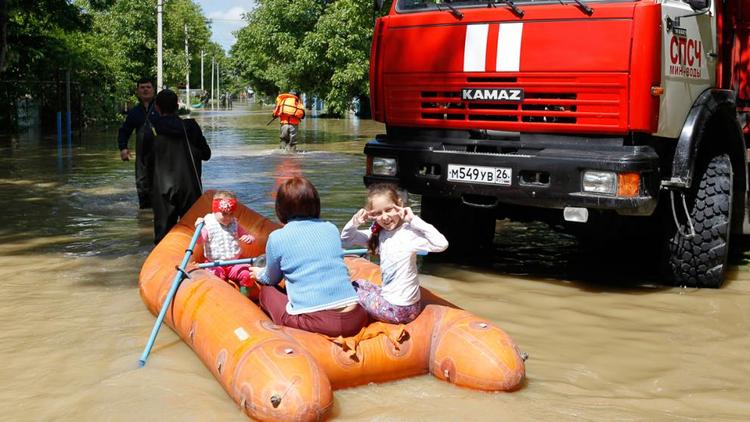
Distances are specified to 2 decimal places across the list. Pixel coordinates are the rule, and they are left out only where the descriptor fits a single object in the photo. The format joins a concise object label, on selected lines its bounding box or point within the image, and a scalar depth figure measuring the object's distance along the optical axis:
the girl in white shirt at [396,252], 5.26
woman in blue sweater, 5.05
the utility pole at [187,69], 53.06
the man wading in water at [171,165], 8.18
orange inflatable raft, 4.48
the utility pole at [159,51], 39.97
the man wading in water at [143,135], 8.45
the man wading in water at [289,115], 21.55
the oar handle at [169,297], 5.48
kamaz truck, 6.74
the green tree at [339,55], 35.88
